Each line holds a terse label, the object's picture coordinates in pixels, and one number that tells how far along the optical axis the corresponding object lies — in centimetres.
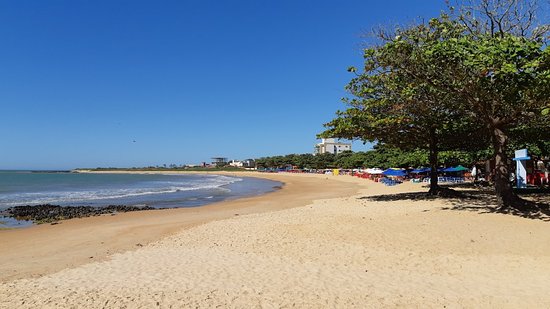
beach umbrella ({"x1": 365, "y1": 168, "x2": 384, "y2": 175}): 4712
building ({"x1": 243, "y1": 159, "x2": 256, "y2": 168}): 16415
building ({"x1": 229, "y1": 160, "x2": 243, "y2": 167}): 18820
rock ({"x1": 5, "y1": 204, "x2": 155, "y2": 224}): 1873
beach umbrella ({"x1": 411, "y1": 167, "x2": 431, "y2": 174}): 4056
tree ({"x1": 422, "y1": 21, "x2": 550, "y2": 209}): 926
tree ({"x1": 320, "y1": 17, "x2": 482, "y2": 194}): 1256
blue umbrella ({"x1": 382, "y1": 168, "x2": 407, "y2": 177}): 3933
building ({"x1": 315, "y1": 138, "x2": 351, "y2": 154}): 15450
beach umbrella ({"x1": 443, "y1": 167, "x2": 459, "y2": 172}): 3706
